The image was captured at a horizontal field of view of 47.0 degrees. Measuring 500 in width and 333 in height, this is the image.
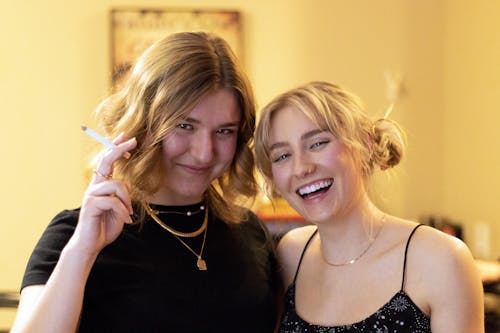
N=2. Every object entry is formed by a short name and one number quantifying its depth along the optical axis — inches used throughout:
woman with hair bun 52.4
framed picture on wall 132.9
